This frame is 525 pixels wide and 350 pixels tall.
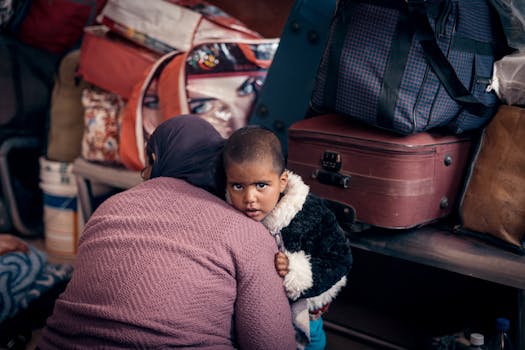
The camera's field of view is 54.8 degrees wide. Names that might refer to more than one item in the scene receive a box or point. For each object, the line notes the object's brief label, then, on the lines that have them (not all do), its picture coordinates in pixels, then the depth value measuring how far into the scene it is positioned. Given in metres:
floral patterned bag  2.34
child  1.24
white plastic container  2.59
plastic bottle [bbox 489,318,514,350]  1.52
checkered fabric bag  1.39
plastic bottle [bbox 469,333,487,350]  1.56
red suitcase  1.46
